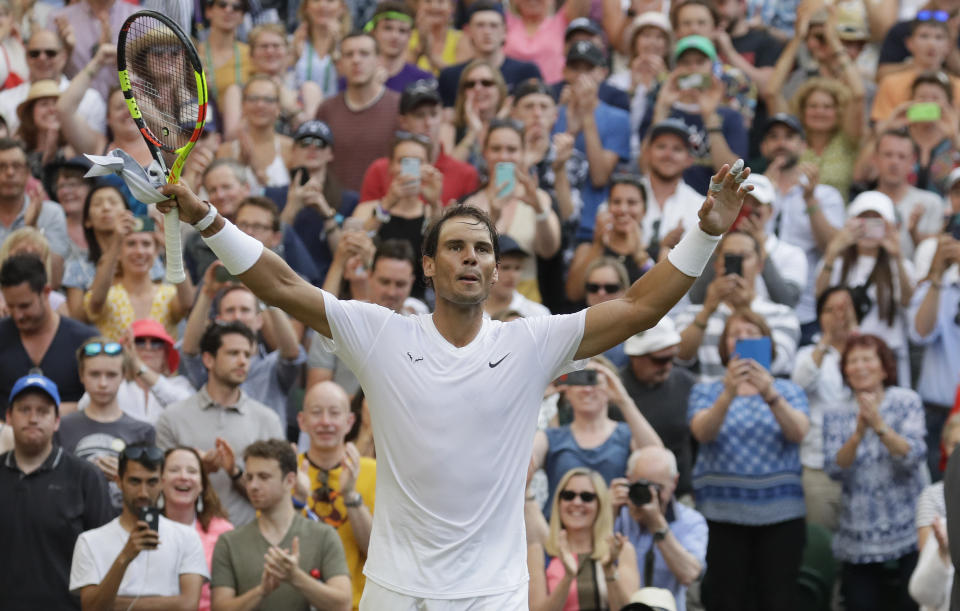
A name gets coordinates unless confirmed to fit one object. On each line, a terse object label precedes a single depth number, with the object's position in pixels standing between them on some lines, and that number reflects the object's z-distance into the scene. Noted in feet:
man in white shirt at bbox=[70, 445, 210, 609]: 54.85
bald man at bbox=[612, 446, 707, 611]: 57.57
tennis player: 36.55
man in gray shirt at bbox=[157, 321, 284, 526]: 62.03
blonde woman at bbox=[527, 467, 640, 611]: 55.42
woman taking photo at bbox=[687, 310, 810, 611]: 64.49
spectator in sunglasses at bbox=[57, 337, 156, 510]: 61.31
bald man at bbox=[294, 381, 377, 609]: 58.80
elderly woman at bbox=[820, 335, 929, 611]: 66.64
